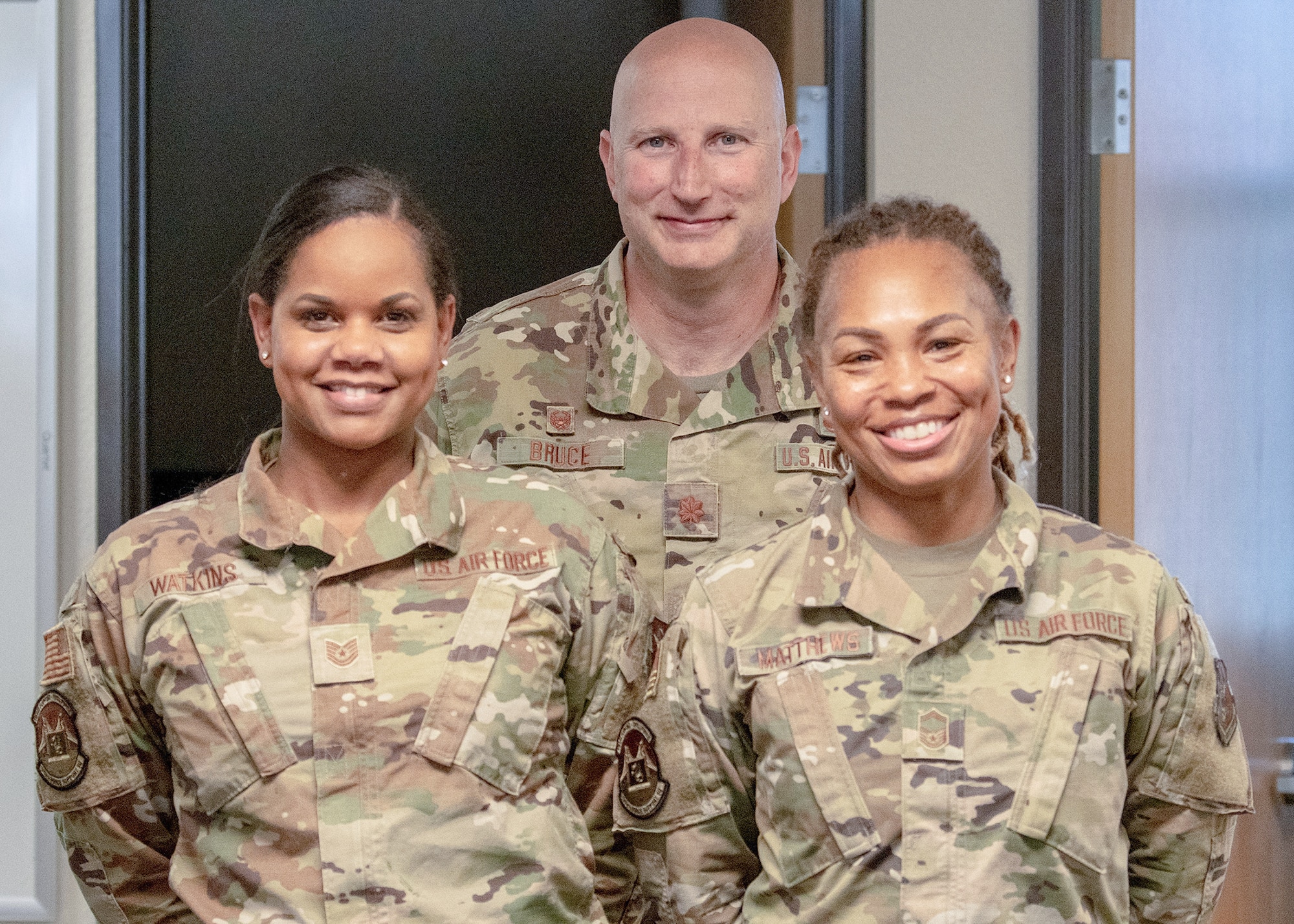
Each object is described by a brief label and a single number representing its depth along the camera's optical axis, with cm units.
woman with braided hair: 256
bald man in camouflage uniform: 307
